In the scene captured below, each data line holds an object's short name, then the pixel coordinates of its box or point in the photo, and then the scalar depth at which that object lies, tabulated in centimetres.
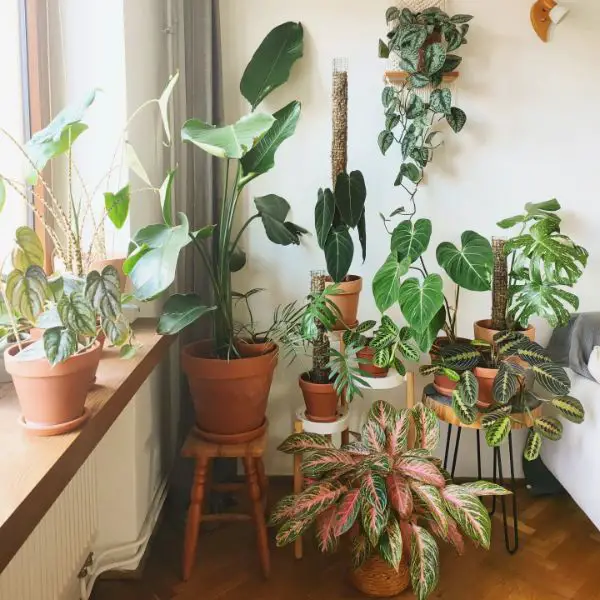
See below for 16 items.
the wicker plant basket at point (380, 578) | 185
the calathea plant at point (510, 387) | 190
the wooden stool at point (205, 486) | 192
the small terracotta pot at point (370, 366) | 207
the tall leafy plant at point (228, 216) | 128
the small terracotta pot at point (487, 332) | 207
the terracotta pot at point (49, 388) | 109
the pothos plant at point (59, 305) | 105
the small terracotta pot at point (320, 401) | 205
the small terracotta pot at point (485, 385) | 199
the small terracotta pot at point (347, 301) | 209
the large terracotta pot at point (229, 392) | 188
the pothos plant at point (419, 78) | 214
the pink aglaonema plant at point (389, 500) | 169
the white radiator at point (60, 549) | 129
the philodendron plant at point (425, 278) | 180
